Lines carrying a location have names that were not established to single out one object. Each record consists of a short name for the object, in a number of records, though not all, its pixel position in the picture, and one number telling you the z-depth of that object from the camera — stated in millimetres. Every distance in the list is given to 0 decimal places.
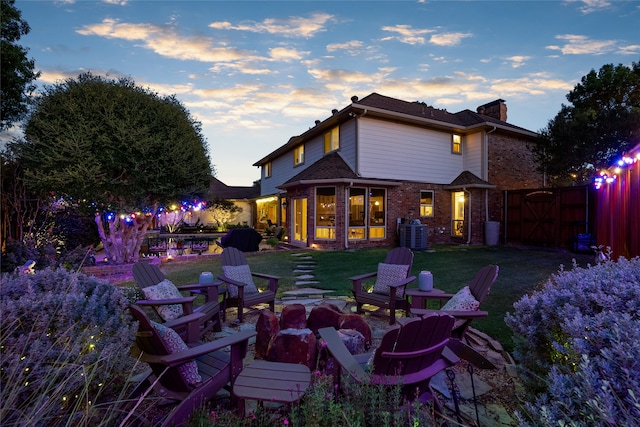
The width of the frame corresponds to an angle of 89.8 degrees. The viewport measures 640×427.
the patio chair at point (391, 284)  4402
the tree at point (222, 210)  25125
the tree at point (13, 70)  7531
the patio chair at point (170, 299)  3684
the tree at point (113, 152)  7883
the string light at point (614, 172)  7402
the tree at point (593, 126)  12977
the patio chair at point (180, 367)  2109
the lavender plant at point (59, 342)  1726
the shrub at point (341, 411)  1653
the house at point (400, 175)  12859
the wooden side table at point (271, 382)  2016
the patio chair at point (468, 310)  3020
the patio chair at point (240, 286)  4586
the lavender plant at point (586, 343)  1190
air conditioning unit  12781
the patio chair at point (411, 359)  2023
